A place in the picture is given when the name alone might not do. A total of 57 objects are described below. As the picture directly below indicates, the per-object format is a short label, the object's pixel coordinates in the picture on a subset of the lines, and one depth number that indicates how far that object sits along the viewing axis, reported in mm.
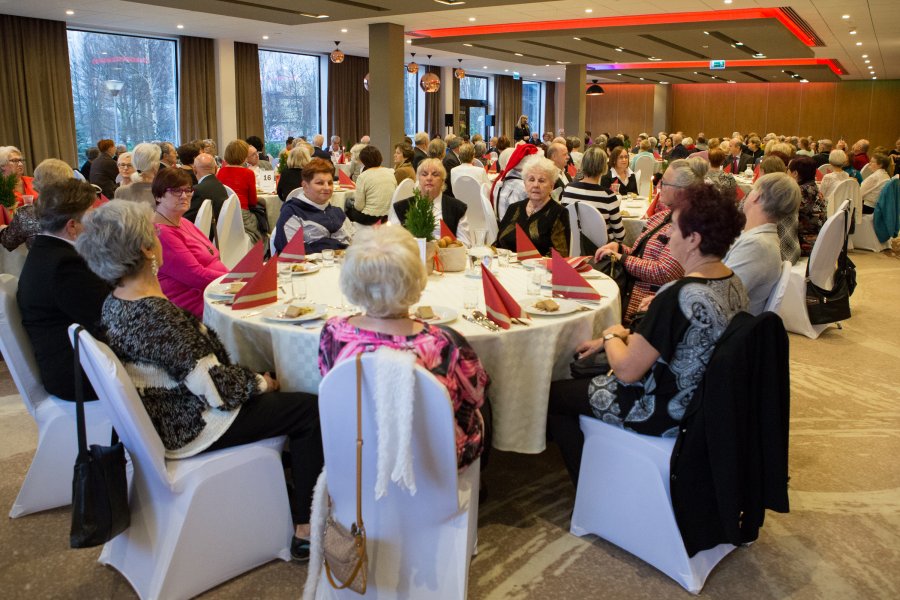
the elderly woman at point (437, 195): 4934
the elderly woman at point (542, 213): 4297
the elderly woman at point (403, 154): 8977
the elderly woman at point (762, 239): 3404
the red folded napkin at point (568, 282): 2943
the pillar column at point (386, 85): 12016
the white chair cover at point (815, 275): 5281
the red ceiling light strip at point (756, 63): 17938
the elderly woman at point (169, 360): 2209
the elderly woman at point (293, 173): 7465
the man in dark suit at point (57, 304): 2639
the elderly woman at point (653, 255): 3684
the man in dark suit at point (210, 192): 5605
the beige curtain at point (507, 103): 23750
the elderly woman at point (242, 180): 6672
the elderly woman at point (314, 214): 4512
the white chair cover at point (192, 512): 2236
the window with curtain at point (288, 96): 16594
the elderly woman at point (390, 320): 1949
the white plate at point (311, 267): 3486
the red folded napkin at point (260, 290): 2818
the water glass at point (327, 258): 3662
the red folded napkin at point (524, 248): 3616
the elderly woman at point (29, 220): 4438
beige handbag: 1952
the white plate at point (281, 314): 2624
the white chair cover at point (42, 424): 2652
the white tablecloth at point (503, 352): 2568
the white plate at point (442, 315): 2596
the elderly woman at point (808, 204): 5883
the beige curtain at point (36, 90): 11633
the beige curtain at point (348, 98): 17609
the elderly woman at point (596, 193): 4957
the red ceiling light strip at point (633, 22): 10664
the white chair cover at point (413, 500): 1899
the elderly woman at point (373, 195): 6348
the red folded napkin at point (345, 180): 8938
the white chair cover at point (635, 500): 2447
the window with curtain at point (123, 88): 13242
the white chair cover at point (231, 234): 5160
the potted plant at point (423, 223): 3320
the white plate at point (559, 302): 2758
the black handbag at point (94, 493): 2139
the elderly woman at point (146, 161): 5797
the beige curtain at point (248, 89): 15240
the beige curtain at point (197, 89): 14242
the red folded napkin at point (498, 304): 2588
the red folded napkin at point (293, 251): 3574
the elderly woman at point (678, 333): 2264
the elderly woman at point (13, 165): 5643
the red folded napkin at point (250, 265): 3191
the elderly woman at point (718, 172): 5863
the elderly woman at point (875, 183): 9344
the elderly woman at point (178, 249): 3539
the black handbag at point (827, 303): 5449
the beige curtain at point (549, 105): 27203
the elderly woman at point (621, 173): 8031
